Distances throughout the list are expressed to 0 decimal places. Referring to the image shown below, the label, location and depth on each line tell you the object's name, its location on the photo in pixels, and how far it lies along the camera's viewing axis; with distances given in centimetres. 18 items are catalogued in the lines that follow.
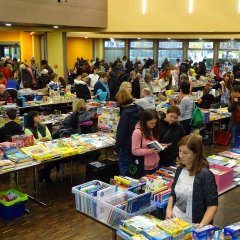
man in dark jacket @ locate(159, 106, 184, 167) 522
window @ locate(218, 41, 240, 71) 1994
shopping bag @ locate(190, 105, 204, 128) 775
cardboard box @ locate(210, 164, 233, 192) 443
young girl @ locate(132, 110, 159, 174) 490
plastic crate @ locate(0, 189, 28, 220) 545
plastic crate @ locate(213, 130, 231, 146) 952
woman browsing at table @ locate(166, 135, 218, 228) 323
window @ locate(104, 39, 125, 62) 2309
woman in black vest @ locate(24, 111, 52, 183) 664
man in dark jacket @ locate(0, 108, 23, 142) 683
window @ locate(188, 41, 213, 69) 2062
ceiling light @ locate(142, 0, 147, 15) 1705
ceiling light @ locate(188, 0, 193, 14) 1669
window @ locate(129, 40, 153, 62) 2208
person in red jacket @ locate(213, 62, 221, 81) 1627
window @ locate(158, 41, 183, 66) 2133
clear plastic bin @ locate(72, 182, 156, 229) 357
